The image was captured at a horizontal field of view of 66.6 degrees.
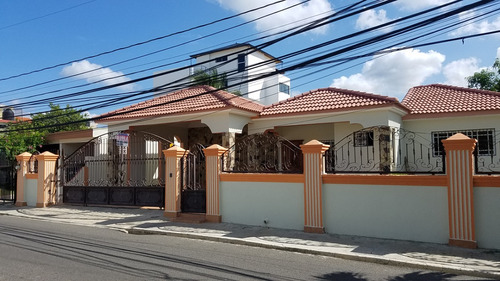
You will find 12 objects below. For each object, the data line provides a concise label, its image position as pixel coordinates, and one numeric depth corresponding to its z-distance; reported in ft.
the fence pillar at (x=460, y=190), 22.25
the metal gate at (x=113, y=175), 40.45
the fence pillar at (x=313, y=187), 27.27
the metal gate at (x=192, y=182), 34.35
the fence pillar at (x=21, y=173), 48.08
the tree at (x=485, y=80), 73.05
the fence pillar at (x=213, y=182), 32.28
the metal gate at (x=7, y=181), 51.85
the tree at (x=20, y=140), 58.85
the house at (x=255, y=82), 158.61
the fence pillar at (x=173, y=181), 34.58
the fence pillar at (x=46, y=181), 45.44
